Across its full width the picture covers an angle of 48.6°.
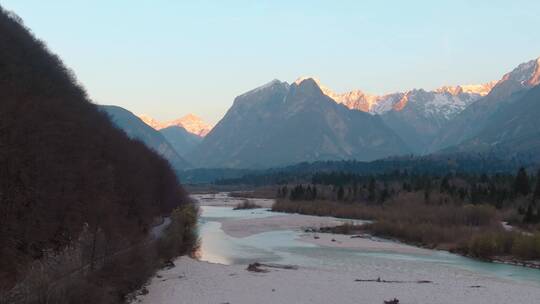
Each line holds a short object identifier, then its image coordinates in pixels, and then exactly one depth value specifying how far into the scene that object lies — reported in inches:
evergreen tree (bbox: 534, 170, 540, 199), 4650.6
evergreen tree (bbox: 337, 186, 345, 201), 7144.7
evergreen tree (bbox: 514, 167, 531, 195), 5201.8
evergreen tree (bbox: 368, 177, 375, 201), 6659.5
